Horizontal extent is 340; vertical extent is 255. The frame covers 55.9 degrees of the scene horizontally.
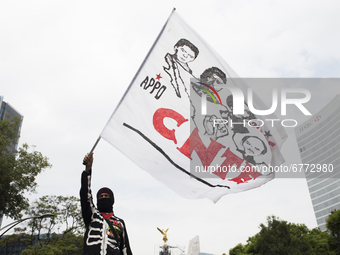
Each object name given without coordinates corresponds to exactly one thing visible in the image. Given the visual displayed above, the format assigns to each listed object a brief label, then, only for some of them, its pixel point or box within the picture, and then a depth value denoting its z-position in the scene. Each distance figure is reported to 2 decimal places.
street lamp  12.81
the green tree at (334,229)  28.66
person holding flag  4.41
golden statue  39.97
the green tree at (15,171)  15.92
